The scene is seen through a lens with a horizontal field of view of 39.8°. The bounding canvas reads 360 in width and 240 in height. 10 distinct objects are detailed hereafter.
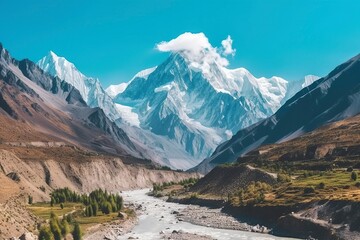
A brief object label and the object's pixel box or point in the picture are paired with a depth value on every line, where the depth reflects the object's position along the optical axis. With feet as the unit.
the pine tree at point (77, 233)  389.27
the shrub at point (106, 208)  584.40
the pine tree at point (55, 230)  369.55
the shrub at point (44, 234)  347.15
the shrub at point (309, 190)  512.10
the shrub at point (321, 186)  521.16
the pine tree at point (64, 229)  383.65
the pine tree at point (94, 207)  560.04
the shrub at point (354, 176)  529.45
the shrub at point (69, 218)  462.27
